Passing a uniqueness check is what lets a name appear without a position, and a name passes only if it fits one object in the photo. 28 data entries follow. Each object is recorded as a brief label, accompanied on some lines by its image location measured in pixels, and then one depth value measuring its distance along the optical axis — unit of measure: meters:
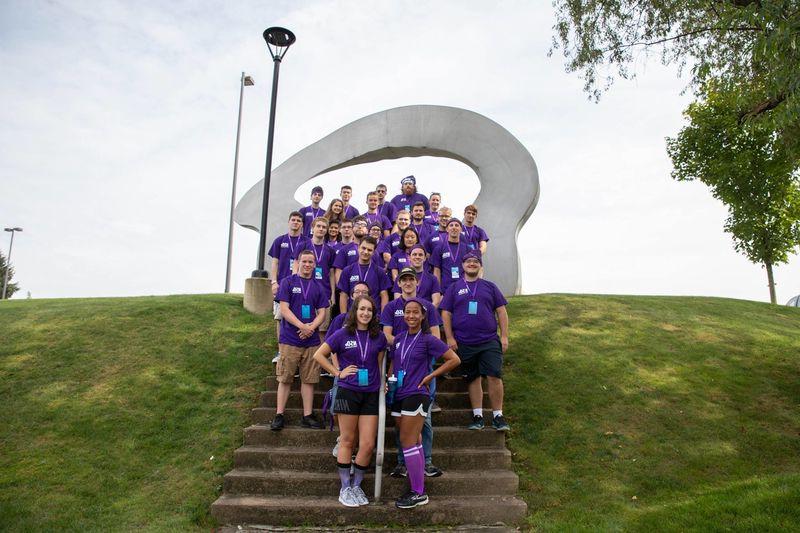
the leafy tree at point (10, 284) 40.81
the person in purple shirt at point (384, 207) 9.09
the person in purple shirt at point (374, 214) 8.64
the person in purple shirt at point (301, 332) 5.73
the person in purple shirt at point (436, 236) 7.46
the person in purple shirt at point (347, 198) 8.78
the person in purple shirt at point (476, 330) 5.78
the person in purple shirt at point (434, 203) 9.20
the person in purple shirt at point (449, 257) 7.23
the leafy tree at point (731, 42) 6.32
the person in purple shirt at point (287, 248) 7.16
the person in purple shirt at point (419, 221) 7.74
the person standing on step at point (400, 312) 5.42
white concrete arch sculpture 12.05
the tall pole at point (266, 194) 10.24
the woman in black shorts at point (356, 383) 4.74
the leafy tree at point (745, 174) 19.36
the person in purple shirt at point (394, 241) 7.34
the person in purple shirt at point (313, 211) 8.60
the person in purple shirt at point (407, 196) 9.26
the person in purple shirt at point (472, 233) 7.74
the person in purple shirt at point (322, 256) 6.78
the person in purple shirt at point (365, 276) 6.59
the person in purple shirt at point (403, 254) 6.77
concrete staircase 4.71
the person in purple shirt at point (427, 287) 6.50
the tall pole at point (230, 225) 19.51
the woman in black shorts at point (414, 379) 4.70
